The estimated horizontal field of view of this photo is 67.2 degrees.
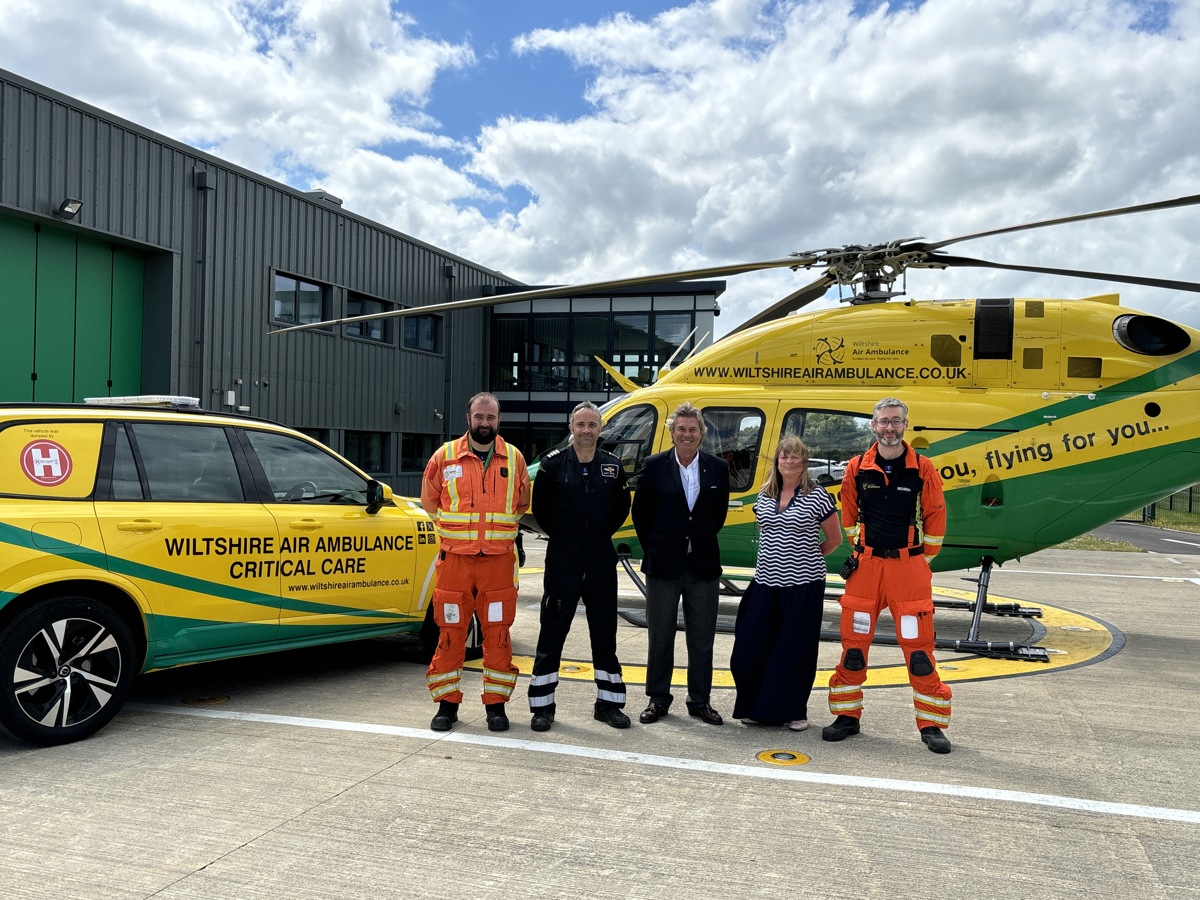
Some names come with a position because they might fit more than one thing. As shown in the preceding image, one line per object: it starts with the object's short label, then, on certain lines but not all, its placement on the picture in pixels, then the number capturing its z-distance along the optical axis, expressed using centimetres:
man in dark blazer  519
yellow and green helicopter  746
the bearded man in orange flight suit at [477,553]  498
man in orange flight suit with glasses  484
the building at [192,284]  1440
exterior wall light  1434
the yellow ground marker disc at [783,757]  454
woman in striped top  509
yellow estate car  452
